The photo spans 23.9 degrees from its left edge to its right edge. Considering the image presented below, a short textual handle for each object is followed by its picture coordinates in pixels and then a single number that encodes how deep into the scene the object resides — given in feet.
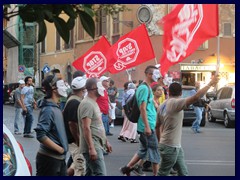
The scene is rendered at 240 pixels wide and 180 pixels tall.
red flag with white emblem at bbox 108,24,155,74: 28.35
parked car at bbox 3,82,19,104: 93.81
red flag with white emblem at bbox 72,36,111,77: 37.02
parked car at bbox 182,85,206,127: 58.35
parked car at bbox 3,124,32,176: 16.18
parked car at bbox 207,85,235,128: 58.95
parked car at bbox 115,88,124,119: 62.03
